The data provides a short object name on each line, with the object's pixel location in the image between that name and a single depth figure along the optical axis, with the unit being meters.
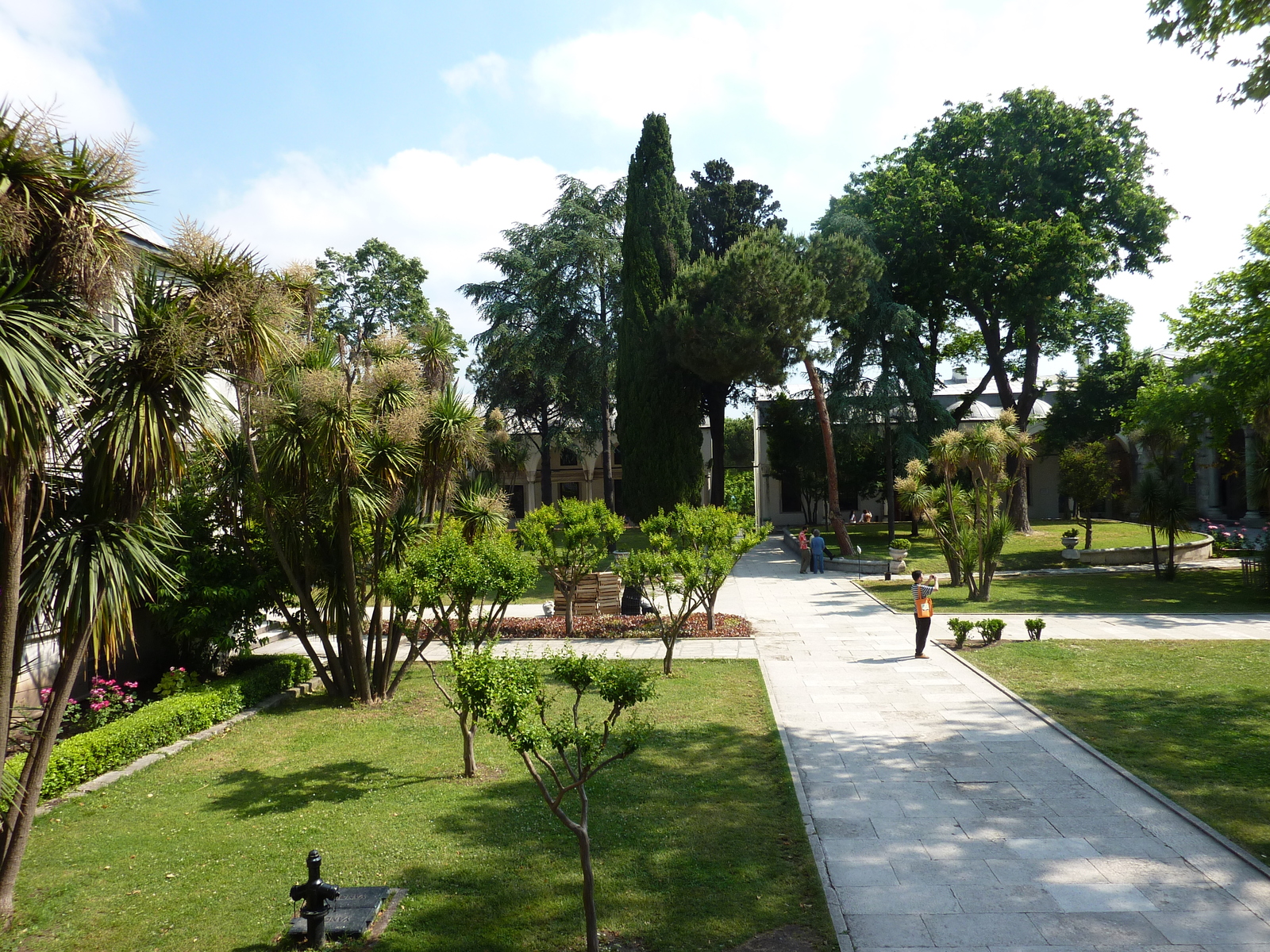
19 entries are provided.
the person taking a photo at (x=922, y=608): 12.93
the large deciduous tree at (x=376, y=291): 35.81
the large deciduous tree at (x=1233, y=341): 19.89
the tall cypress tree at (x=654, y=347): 28.09
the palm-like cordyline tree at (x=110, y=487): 5.23
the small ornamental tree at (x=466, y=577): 7.95
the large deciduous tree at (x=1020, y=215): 28.45
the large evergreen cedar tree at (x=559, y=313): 33.44
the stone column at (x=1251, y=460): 32.00
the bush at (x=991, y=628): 13.80
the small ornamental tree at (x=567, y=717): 4.72
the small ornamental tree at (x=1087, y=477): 27.97
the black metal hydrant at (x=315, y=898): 4.67
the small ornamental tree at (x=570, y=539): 14.23
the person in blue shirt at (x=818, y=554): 25.88
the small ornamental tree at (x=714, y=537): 13.47
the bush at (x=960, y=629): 13.66
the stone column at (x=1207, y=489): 36.44
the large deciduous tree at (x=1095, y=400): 35.81
